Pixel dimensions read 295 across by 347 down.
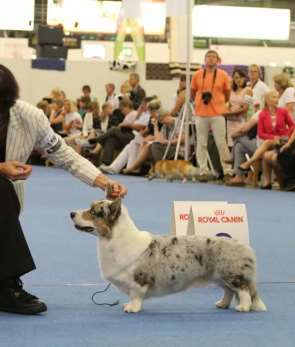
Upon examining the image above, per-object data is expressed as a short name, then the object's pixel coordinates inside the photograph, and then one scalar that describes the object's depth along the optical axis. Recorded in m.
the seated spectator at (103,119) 14.25
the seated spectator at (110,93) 14.93
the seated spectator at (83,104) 14.99
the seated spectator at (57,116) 14.80
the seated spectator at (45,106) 15.31
